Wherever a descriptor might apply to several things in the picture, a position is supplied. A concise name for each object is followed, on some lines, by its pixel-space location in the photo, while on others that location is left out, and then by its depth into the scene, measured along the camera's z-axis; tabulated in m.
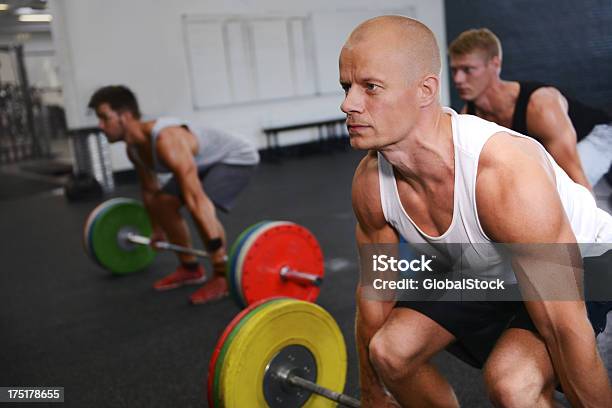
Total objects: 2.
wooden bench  6.46
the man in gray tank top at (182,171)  2.27
